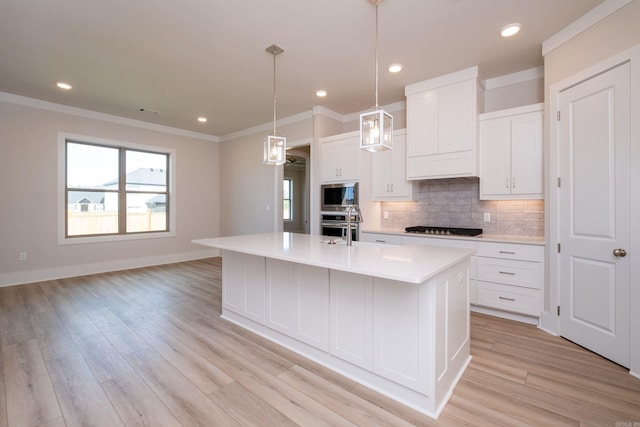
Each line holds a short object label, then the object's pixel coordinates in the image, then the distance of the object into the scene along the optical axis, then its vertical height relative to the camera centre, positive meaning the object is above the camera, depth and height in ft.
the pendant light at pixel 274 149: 9.79 +2.20
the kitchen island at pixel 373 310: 5.68 -2.28
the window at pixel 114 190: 16.75 +1.54
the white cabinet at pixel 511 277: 9.82 -2.22
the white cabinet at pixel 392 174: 13.53 +1.94
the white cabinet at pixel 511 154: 10.28 +2.24
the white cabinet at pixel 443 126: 11.26 +3.60
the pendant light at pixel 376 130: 6.55 +1.96
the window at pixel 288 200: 27.32 +1.34
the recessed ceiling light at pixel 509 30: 8.68 +5.60
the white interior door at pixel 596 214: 7.37 +0.00
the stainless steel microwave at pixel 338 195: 14.53 +0.97
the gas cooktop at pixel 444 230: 11.87 -0.71
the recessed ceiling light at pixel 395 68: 11.05 +5.67
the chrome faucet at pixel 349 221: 8.19 -0.19
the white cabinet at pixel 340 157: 14.57 +2.98
